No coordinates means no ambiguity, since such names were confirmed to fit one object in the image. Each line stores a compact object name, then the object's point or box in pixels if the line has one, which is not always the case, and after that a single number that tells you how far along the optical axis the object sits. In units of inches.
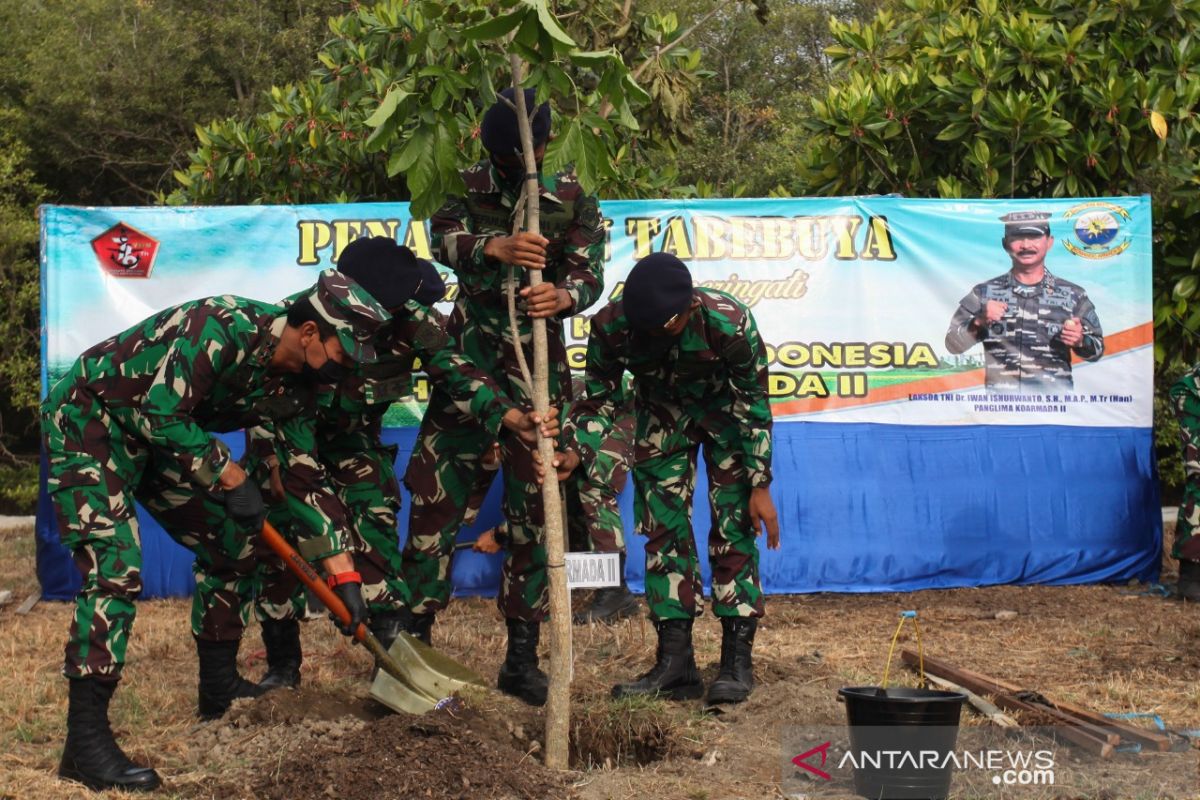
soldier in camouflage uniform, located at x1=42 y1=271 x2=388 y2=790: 169.9
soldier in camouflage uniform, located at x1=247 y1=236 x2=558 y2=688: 207.2
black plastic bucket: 151.2
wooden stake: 171.0
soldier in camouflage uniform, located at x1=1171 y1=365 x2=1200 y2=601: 296.5
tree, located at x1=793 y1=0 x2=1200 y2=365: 333.7
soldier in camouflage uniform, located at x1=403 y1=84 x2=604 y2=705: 213.5
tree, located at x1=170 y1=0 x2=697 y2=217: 340.8
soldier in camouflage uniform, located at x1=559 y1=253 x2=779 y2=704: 202.8
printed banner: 296.5
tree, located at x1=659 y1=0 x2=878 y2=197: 780.0
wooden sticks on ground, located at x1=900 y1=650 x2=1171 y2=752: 173.6
